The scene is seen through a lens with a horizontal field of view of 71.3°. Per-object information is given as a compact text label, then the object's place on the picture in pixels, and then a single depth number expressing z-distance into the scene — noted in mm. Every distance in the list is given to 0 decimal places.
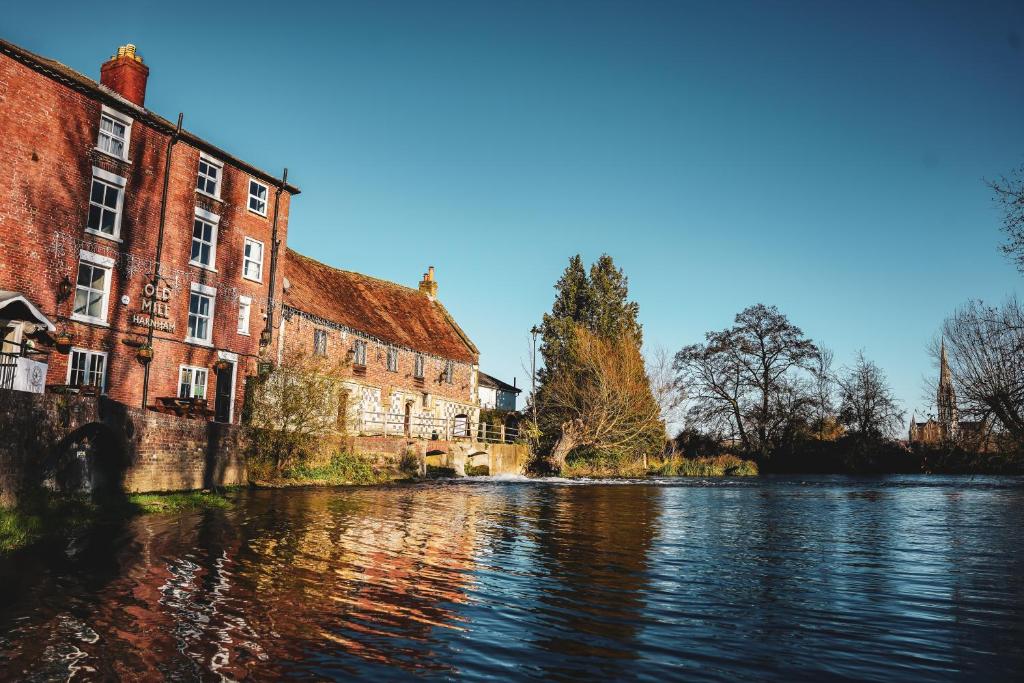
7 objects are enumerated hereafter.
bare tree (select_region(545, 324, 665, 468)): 42156
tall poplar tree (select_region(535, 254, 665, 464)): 49938
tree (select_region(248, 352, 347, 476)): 23938
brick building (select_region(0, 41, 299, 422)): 20391
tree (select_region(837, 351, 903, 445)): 52281
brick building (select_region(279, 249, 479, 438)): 32938
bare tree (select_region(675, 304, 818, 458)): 53406
